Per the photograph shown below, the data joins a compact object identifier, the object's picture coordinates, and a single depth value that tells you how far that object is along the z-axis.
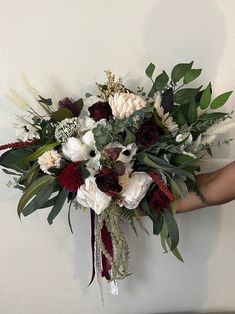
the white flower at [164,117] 1.03
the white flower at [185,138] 1.00
